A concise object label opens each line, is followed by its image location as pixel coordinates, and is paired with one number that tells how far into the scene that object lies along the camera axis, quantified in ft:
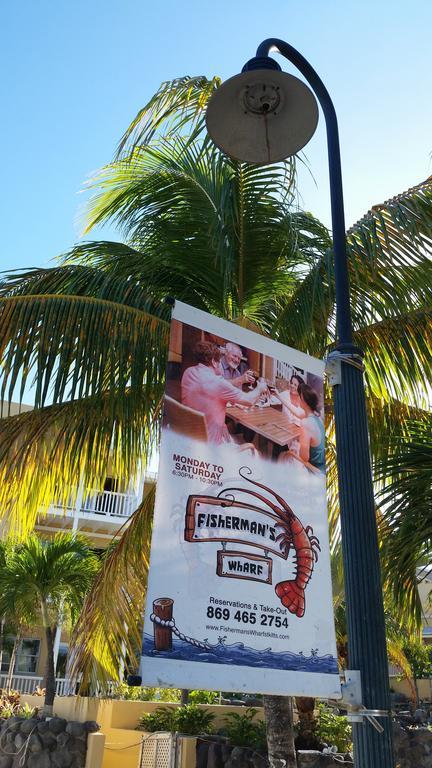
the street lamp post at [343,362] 11.24
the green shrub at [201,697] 46.65
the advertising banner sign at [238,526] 10.78
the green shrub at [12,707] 52.01
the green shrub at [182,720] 42.91
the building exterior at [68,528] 77.15
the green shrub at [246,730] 40.45
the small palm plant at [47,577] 50.01
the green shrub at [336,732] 43.47
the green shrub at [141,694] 50.03
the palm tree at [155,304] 21.88
